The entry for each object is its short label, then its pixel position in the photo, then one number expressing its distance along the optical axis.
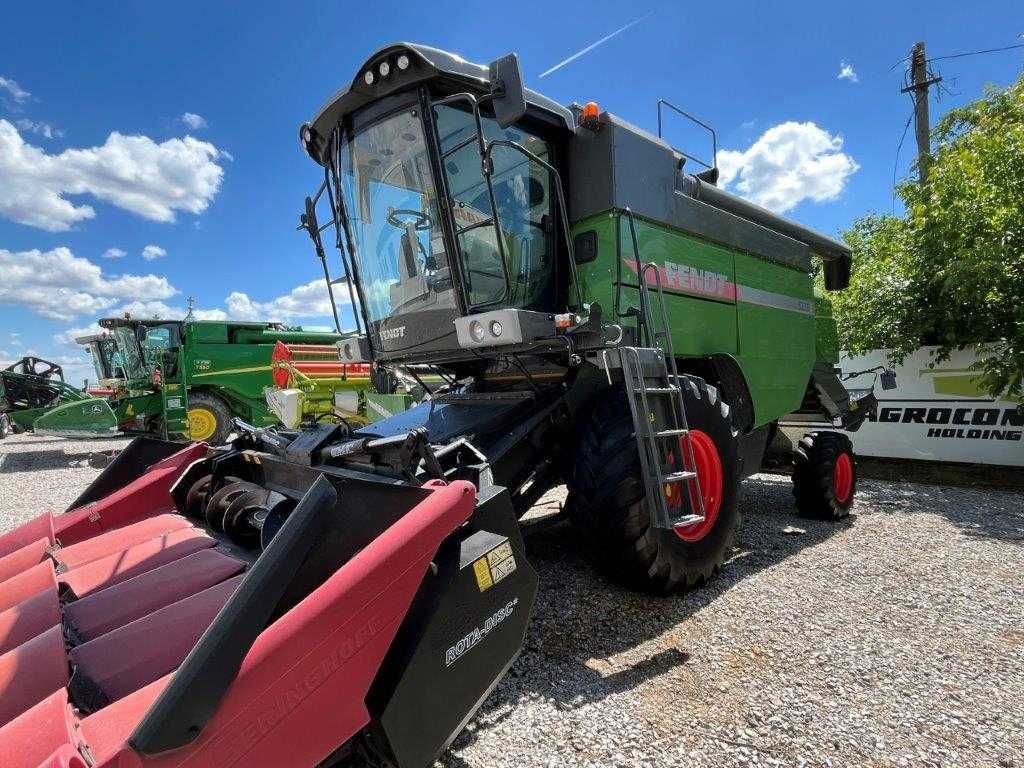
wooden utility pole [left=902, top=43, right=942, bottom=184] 12.11
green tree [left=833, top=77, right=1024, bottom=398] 6.50
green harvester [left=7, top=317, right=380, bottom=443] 11.13
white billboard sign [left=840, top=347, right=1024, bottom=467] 6.96
